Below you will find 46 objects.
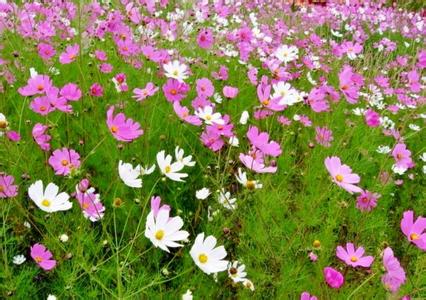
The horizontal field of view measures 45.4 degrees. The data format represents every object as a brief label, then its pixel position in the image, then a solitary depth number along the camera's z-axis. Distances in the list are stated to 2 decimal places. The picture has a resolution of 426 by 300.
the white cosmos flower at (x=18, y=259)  1.23
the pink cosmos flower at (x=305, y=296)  1.10
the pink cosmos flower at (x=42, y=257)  1.16
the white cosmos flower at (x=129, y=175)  1.16
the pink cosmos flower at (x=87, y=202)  1.10
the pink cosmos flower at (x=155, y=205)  1.01
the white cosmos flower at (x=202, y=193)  1.35
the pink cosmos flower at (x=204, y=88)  1.88
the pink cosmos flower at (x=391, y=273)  1.03
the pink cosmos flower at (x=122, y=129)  1.38
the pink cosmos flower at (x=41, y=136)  1.37
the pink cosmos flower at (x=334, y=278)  1.05
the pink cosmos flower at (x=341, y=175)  1.28
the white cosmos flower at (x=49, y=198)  1.08
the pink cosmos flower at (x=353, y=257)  1.19
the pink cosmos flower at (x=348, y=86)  1.79
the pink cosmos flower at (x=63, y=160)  1.34
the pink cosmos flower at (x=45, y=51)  1.97
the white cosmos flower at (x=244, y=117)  1.63
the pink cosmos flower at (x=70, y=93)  1.50
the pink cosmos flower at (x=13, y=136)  1.45
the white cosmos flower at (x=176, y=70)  1.76
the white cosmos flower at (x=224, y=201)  1.35
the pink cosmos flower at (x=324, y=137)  1.98
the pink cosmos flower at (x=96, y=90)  1.73
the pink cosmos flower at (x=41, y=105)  1.47
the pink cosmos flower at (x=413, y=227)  1.20
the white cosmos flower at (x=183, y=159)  1.39
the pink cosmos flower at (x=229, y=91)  1.83
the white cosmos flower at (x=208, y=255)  0.99
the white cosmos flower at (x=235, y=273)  1.16
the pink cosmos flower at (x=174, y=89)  1.73
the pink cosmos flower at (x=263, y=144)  1.40
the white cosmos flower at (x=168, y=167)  1.29
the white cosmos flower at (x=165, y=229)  0.99
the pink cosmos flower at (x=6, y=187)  1.18
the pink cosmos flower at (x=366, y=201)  1.64
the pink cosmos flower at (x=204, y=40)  2.15
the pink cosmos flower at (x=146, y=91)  1.71
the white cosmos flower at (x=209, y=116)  1.53
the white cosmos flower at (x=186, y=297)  1.05
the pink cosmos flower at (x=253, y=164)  1.29
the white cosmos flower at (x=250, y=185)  1.14
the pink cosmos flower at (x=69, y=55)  1.90
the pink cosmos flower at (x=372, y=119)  2.07
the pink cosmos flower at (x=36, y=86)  1.45
